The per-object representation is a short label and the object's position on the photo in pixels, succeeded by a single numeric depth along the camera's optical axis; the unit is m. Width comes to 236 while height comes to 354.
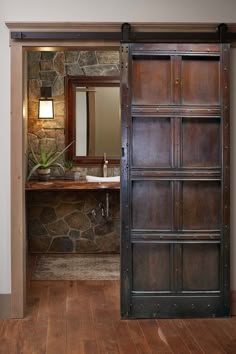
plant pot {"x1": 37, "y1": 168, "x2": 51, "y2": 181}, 6.21
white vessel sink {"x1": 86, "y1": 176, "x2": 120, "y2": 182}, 6.20
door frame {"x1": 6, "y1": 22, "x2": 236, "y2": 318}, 3.86
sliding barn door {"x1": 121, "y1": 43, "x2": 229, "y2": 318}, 3.87
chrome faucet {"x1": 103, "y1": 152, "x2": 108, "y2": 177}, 6.41
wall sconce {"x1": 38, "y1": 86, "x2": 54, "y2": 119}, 6.36
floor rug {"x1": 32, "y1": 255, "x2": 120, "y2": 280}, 5.27
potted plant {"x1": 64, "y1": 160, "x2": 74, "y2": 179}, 6.41
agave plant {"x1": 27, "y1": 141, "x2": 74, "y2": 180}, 6.21
